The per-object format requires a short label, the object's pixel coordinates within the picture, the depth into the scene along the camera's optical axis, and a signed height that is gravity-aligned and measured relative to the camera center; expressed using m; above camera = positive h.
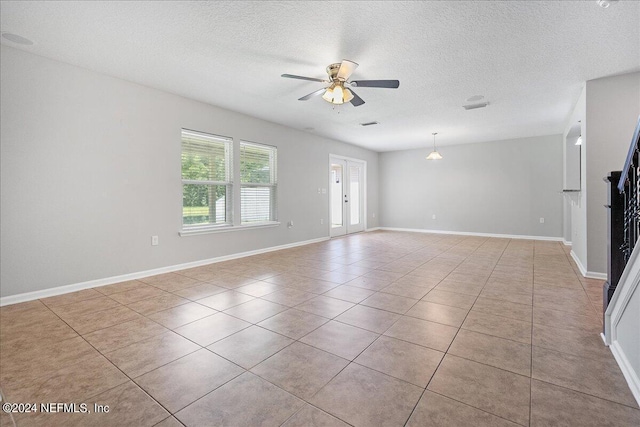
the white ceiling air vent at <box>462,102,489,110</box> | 4.68 +1.70
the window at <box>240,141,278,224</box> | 5.34 +0.54
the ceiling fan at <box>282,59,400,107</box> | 2.96 +1.36
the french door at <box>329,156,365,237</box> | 7.80 +0.41
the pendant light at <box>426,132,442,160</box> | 7.05 +1.30
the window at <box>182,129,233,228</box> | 4.48 +0.51
